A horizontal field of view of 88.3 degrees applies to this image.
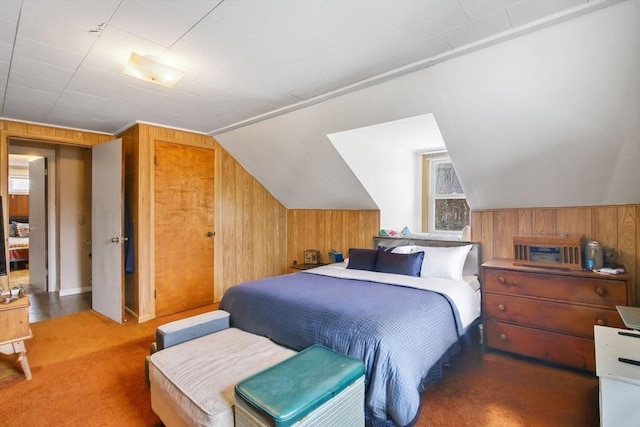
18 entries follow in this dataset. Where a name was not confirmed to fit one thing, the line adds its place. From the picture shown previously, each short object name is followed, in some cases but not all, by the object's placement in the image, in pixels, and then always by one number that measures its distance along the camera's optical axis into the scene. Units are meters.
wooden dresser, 2.29
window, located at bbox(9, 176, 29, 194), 8.08
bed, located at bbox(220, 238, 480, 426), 1.74
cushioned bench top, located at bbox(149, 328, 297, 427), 1.51
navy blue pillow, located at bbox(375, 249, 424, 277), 3.00
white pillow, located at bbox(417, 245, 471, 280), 2.91
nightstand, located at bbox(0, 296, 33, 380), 2.36
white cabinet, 1.39
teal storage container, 1.32
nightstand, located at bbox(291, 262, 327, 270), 4.47
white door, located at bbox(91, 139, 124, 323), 3.59
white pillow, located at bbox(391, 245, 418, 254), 3.29
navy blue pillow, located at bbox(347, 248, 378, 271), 3.30
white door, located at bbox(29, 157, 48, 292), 5.05
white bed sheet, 2.49
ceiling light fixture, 2.15
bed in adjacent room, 6.51
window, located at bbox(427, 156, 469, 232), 3.96
